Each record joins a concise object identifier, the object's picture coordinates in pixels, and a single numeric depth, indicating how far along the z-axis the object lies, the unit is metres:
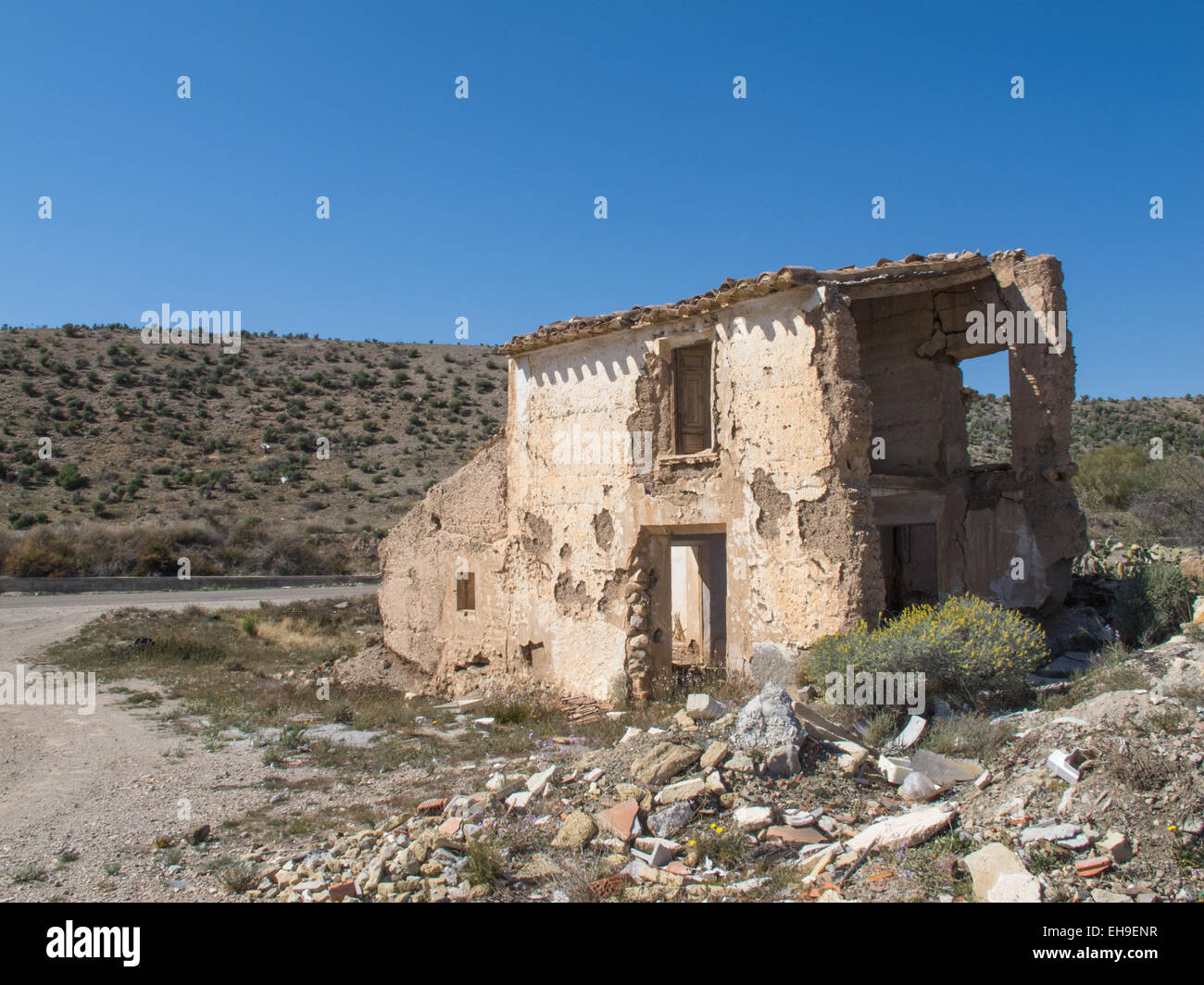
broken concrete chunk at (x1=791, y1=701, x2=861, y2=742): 7.18
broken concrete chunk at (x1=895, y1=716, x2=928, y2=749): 7.04
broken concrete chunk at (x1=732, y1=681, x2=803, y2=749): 6.63
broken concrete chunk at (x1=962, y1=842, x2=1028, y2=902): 4.55
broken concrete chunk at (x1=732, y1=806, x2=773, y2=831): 5.66
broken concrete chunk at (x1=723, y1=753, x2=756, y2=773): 6.32
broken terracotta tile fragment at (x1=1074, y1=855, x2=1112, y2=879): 4.56
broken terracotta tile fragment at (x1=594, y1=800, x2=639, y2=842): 5.73
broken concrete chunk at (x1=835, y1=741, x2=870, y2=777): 6.52
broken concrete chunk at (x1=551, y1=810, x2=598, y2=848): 5.75
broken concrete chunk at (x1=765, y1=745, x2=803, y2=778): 6.40
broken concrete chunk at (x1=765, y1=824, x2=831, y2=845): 5.48
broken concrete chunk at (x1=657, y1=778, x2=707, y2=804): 6.01
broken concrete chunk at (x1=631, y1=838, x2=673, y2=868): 5.36
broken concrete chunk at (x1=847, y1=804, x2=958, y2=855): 5.15
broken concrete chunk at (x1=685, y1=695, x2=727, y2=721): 8.26
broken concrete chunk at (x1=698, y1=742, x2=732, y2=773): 6.45
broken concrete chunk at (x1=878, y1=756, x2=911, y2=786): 6.36
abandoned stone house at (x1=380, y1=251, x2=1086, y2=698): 9.55
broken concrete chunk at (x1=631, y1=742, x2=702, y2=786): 6.37
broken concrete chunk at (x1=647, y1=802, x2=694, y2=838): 5.71
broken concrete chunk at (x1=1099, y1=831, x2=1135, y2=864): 4.64
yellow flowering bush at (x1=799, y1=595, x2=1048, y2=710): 7.89
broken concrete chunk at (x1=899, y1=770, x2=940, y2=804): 6.06
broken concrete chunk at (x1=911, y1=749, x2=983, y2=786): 6.24
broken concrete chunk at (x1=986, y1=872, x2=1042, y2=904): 4.35
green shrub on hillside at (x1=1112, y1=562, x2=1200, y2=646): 10.45
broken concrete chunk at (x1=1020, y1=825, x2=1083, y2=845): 4.87
